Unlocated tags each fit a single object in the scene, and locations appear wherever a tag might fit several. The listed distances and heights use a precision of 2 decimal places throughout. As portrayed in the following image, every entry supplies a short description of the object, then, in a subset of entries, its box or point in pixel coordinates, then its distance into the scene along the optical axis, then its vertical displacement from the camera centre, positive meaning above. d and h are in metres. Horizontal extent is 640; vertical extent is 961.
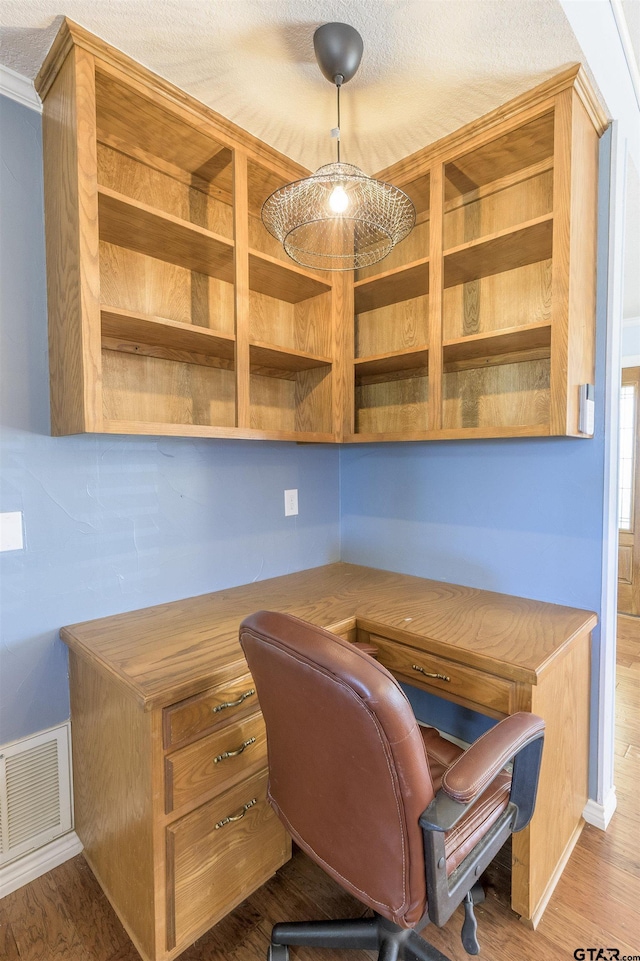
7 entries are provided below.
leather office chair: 0.81 -0.64
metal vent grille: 1.40 -1.04
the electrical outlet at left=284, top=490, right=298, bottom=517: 2.16 -0.19
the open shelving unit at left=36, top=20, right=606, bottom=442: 1.31 +0.68
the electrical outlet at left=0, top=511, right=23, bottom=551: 1.36 -0.20
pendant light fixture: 1.19 +0.72
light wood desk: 1.14 -0.74
